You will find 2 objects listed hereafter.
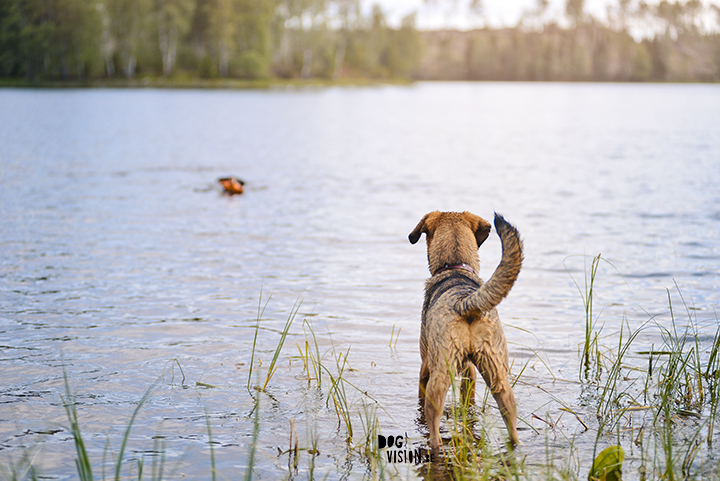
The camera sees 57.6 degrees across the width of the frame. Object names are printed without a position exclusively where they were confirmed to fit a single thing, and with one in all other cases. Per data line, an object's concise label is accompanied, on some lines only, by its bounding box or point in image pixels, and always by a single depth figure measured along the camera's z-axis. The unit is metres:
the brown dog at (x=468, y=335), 3.98
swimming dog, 16.59
